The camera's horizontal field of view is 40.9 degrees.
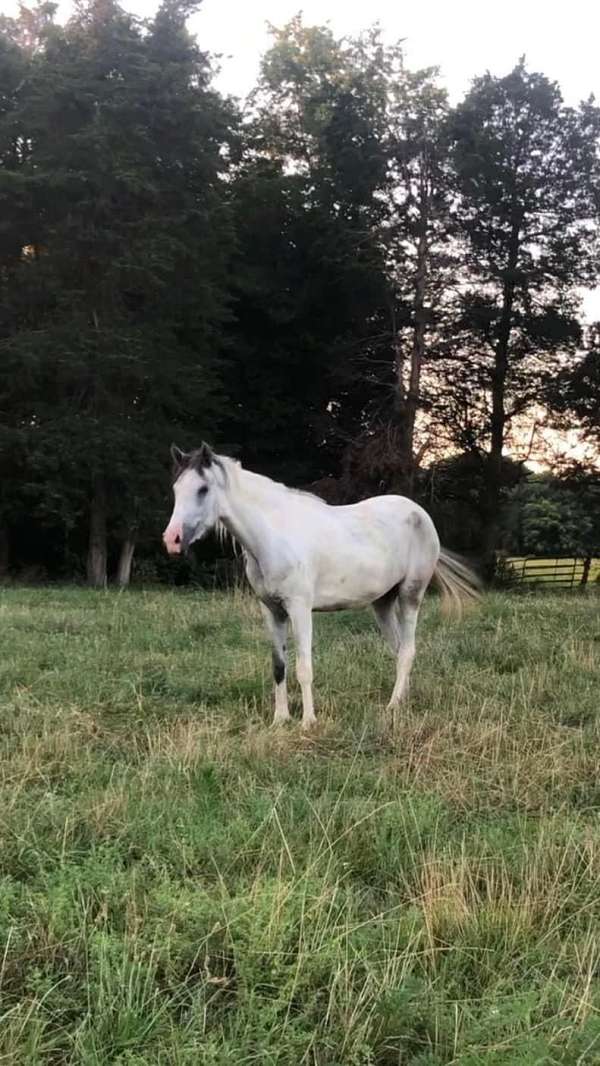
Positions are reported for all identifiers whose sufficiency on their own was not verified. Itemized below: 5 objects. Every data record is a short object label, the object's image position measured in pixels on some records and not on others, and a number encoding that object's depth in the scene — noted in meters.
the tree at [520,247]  25.80
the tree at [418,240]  24.98
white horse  5.43
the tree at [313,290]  25.09
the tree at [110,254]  19.31
